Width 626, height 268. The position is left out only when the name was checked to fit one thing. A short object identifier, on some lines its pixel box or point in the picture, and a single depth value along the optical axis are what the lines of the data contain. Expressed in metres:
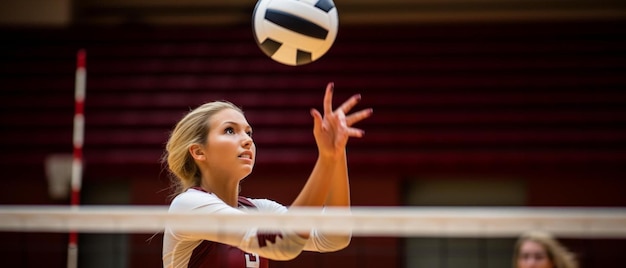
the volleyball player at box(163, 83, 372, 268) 4.58
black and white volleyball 6.53
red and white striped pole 11.59
